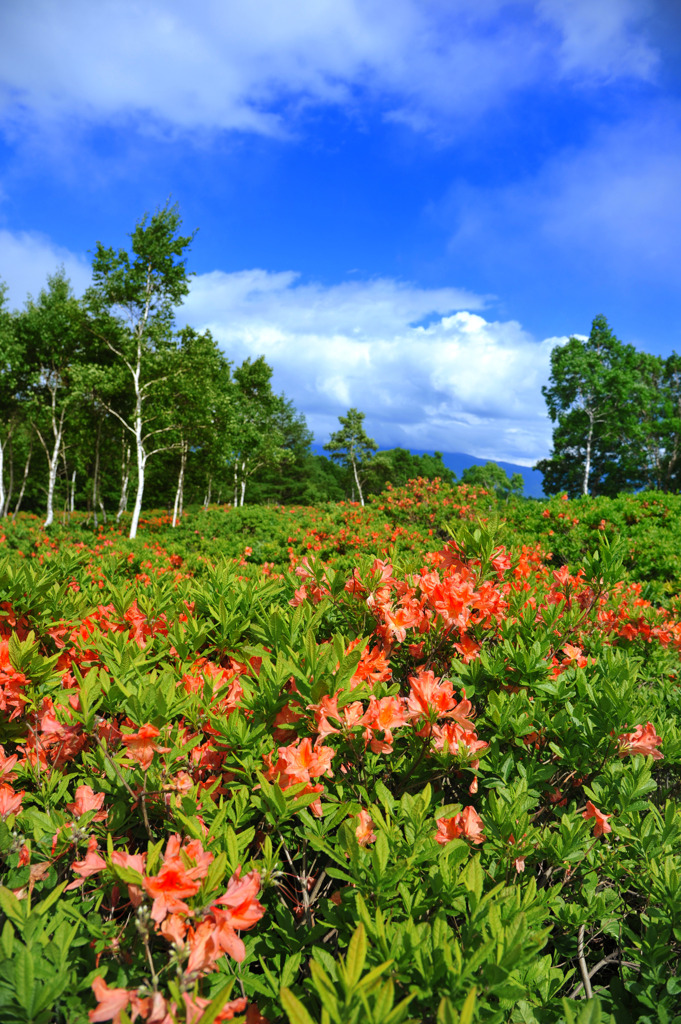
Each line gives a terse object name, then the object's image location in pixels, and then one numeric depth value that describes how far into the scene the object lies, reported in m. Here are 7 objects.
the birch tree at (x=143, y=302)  15.08
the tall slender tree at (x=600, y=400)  27.08
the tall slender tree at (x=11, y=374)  16.34
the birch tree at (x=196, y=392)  16.17
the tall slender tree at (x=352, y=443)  42.09
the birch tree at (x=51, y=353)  17.06
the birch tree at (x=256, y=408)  25.23
